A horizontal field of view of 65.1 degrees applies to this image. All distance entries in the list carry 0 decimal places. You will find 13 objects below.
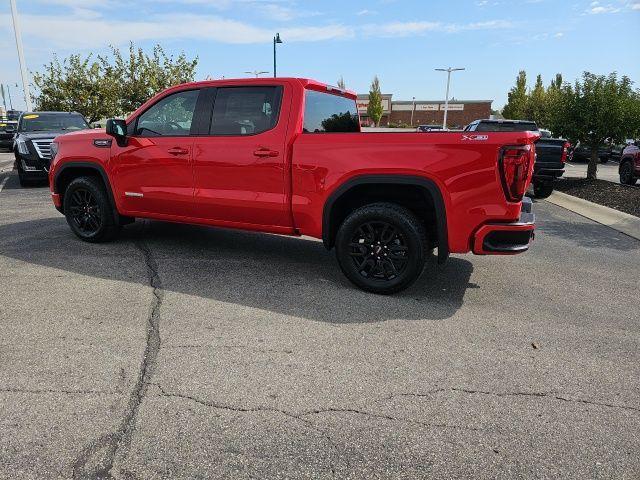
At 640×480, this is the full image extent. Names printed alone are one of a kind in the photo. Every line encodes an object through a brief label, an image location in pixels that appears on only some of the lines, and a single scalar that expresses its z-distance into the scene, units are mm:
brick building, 81938
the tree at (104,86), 21141
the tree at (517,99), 49312
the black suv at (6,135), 22916
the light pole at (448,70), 57156
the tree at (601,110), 12258
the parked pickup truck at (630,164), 13199
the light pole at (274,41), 27375
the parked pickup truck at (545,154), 11484
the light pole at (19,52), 22500
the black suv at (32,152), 11203
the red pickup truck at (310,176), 4102
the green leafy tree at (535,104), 40062
